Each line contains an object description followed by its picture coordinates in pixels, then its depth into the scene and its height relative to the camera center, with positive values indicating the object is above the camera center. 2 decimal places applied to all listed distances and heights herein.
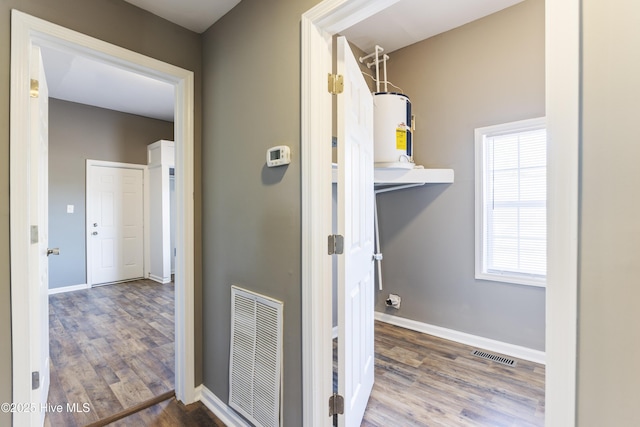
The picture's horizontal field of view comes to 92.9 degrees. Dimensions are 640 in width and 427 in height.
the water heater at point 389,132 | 2.64 +0.68
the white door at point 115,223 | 4.82 -0.23
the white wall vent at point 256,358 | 1.53 -0.80
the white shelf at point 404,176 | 2.71 +0.29
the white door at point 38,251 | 1.47 -0.22
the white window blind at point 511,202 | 2.51 +0.06
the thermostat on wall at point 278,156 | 1.46 +0.26
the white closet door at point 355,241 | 1.42 -0.18
